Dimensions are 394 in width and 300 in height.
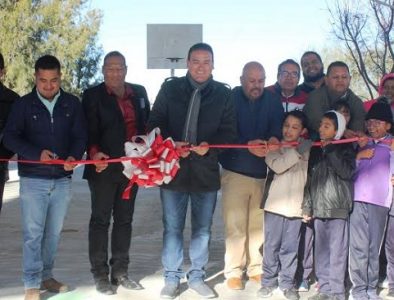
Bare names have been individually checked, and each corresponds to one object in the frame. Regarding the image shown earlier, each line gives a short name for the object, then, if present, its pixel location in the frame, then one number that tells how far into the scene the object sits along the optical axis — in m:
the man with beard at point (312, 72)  5.85
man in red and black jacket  5.51
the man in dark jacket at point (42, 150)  4.50
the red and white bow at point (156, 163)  4.55
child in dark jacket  4.68
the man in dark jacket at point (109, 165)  4.87
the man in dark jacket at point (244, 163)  5.18
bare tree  17.64
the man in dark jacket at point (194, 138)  4.80
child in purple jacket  4.78
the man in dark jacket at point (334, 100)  5.11
